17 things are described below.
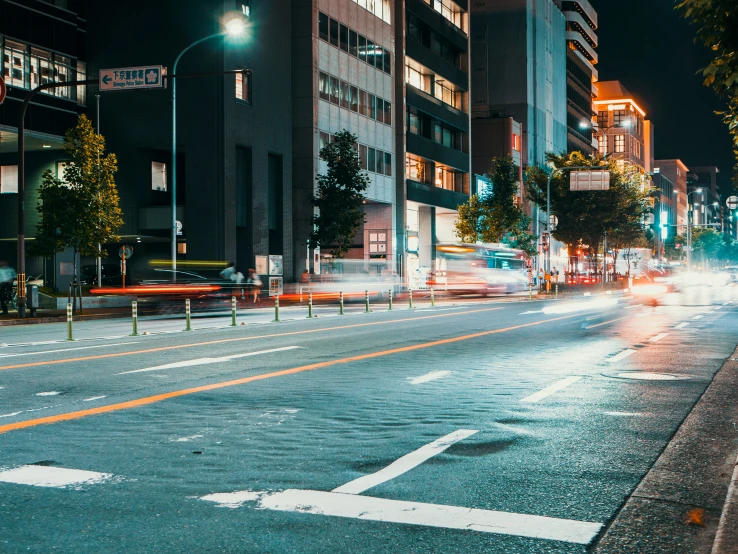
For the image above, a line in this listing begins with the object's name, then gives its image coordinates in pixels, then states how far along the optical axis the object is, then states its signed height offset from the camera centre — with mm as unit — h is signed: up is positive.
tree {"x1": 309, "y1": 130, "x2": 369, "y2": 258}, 50938 +3593
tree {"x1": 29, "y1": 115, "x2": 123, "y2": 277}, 35562 +2346
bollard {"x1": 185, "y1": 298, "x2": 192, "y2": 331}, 23291 -1401
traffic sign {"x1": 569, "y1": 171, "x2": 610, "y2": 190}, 66875 +5850
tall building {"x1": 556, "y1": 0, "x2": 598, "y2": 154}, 121125 +26843
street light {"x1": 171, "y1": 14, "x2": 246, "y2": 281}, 37425 +4488
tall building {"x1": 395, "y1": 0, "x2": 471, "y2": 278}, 67875 +11229
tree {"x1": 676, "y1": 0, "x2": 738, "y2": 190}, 10180 +2595
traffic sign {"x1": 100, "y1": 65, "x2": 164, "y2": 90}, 26484 +5488
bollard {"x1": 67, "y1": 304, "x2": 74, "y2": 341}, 19825 -1347
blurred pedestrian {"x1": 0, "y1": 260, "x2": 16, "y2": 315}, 32975 -781
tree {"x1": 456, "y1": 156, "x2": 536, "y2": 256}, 67625 +3591
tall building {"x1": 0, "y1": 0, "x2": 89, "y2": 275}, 45031 +9177
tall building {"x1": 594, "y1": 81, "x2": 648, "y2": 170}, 164750 +26448
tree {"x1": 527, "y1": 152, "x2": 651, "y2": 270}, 72062 +4553
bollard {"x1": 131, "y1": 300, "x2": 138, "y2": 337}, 21312 -1326
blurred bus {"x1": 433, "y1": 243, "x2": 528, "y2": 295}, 54281 -539
